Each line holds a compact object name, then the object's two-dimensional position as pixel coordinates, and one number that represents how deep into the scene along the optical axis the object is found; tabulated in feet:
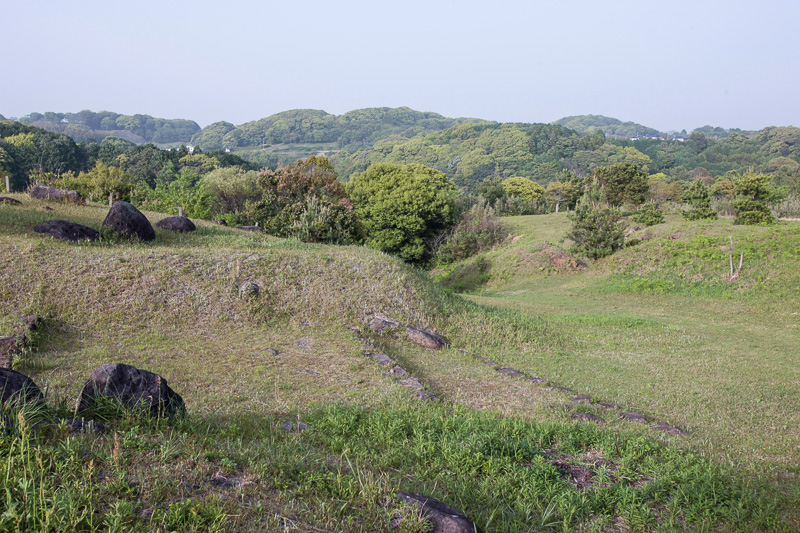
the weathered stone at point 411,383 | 27.12
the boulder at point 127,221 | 47.24
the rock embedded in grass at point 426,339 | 37.42
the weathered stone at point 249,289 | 38.78
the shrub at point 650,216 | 97.60
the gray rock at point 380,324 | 38.68
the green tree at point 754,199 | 86.12
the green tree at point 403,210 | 120.67
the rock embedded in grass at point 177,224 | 56.49
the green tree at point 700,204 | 100.94
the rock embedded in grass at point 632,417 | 23.70
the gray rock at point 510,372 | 32.14
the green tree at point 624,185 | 129.29
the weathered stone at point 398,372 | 29.30
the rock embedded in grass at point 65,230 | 43.32
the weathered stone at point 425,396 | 24.59
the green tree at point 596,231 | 86.07
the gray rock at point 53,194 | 59.57
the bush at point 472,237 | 118.52
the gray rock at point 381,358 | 31.50
